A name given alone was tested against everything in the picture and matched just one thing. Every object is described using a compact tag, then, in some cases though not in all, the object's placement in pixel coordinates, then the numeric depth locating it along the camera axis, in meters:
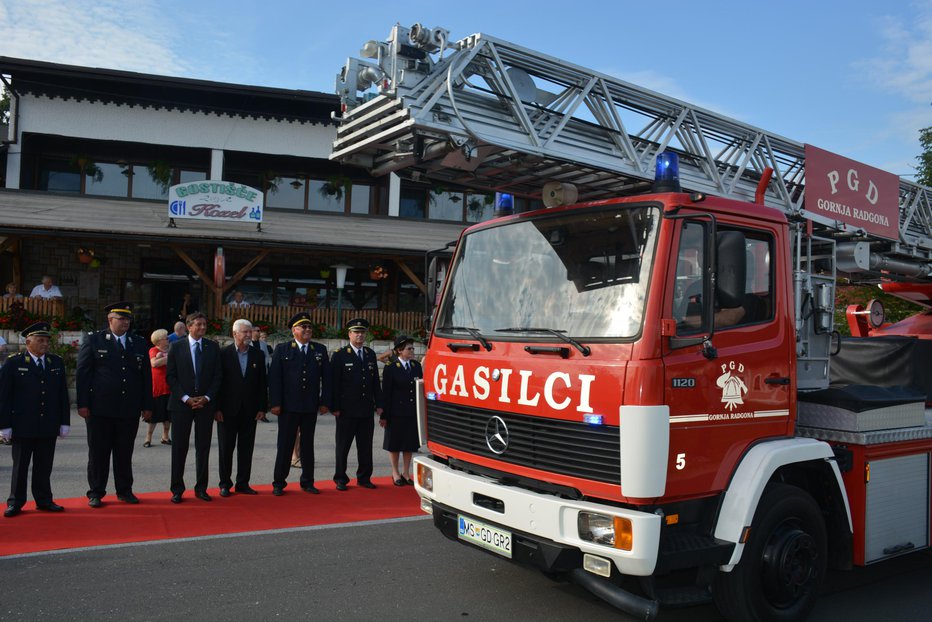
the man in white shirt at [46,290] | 16.05
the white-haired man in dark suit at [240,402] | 7.30
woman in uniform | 7.87
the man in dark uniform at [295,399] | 7.50
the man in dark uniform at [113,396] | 6.66
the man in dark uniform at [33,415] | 6.27
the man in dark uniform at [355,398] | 7.75
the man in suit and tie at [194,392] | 7.04
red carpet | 5.71
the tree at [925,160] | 23.50
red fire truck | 3.67
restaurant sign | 17.72
